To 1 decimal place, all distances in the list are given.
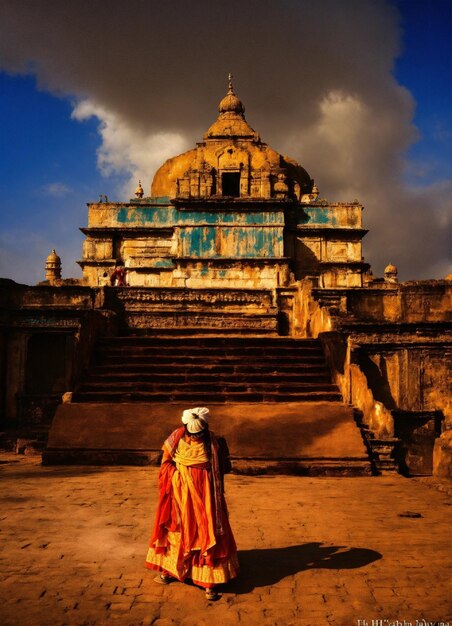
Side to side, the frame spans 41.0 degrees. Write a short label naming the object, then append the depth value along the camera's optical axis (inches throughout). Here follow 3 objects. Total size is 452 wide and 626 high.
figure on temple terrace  883.4
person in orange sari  178.5
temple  367.2
